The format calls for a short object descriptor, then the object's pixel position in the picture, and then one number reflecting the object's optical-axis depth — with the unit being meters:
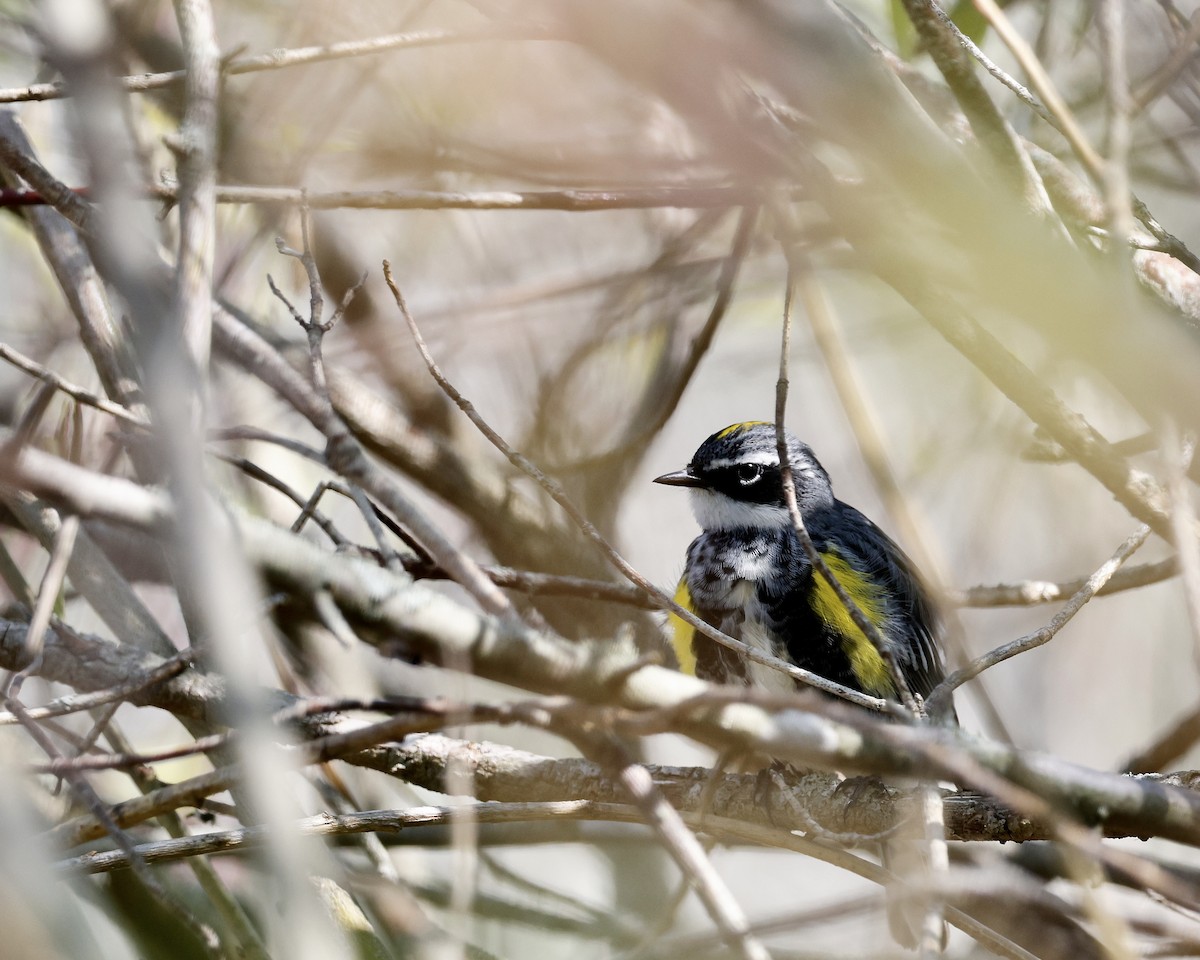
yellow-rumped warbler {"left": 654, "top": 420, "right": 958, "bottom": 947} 8.02
